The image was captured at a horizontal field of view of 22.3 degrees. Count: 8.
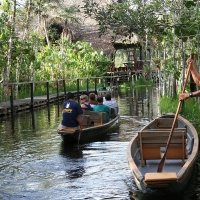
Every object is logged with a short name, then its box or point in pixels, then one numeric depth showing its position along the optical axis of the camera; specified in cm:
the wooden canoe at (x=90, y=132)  1152
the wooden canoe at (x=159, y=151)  771
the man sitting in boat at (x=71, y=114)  1141
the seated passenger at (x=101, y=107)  1356
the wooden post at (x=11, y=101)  1806
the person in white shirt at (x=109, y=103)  1502
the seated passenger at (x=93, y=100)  1481
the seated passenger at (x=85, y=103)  1330
